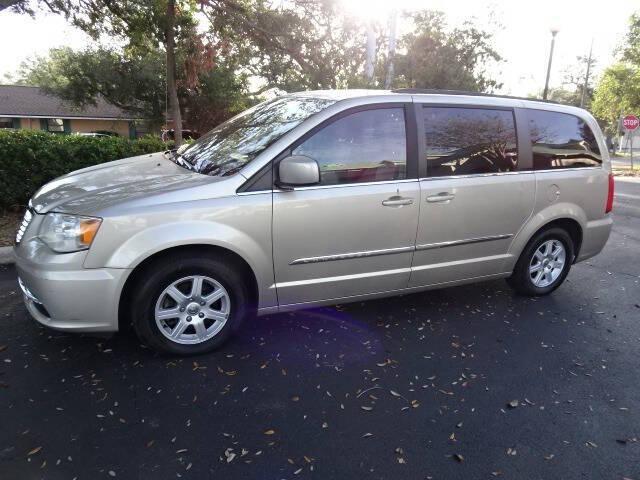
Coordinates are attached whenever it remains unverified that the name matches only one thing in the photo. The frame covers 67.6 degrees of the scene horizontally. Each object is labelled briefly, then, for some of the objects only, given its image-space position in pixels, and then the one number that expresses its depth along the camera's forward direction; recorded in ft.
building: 114.01
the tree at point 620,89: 84.98
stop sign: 67.36
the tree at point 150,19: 28.81
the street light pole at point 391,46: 52.87
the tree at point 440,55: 68.74
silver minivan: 9.86
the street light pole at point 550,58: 54.03
